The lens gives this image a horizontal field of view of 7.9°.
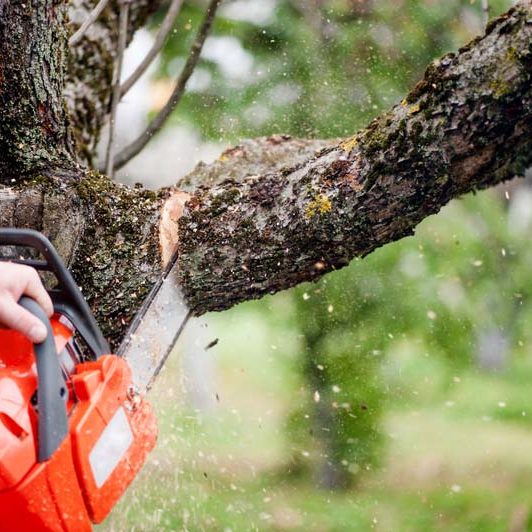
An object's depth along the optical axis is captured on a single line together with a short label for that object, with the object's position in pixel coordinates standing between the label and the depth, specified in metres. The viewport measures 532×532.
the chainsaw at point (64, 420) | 4.24
